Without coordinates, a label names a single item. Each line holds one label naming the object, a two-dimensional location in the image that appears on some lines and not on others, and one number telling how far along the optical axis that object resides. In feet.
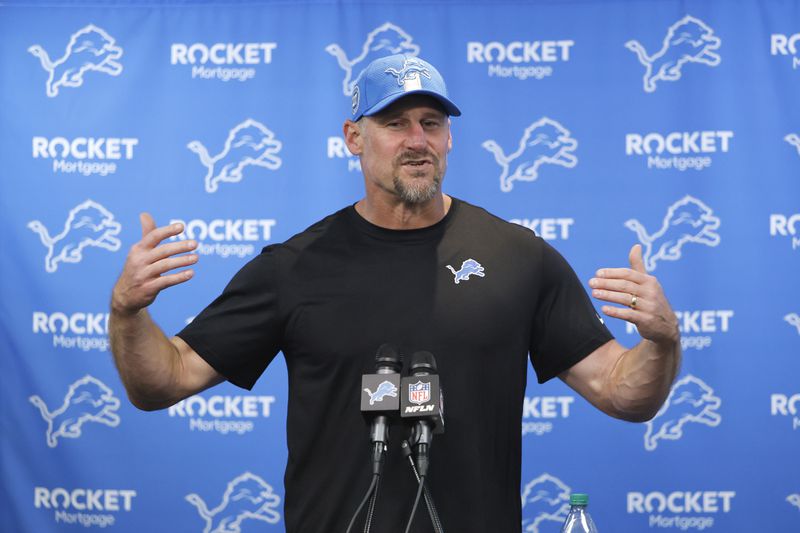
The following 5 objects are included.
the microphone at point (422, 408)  28.81
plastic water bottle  30.59
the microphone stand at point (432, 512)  28.60
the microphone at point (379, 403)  28.80
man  29.88
